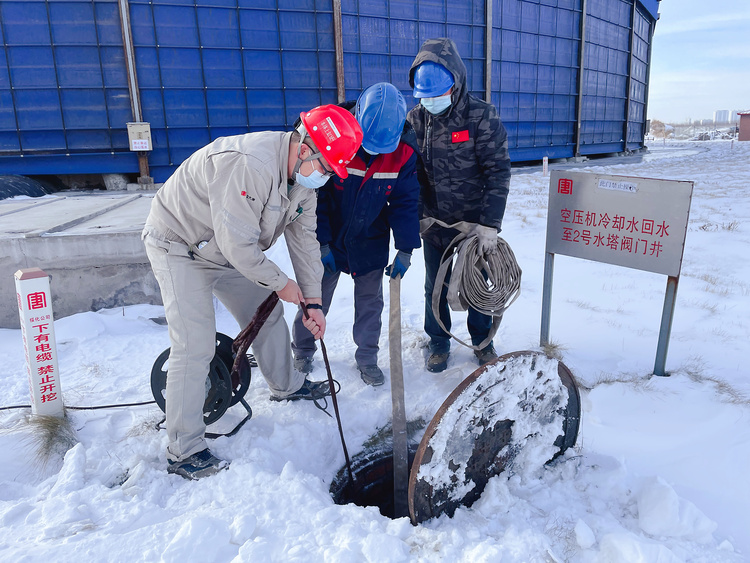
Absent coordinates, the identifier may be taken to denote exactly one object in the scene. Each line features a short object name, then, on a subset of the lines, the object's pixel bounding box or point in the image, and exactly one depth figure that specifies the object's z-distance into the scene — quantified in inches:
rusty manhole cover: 81.6
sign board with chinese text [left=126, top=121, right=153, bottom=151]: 500.1
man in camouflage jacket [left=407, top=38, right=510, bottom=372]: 118.6
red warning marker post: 104.0
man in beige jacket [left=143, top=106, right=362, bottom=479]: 82.4
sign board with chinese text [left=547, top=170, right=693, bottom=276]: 118.7
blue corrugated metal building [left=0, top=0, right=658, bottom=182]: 480.7
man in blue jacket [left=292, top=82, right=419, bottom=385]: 103.5
